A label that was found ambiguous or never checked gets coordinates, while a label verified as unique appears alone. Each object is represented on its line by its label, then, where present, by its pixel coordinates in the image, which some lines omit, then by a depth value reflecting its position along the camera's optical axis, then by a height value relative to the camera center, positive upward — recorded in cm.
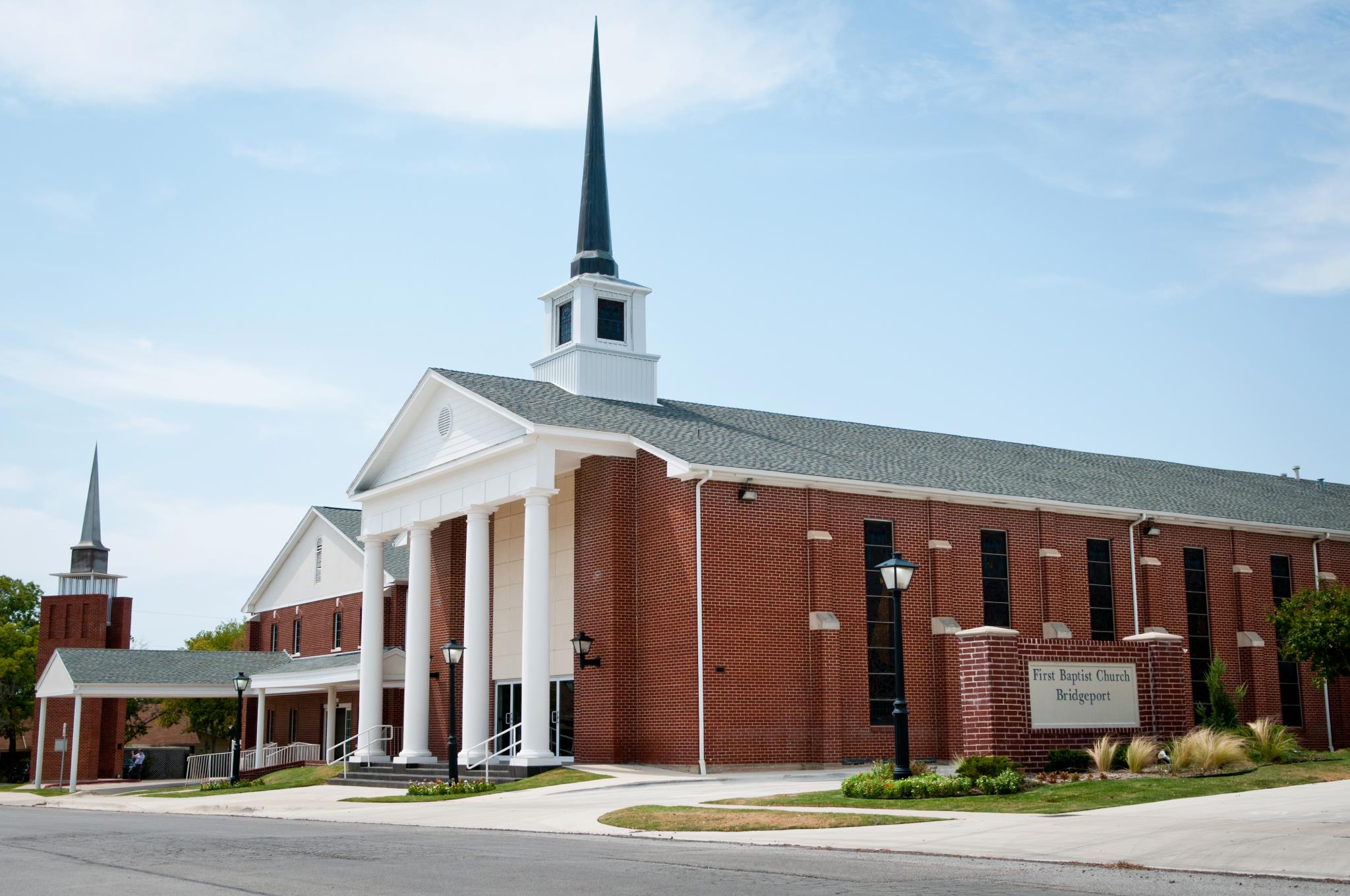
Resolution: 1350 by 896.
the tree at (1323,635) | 3306 +37
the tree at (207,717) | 6612 -262
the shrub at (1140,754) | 2181 -164
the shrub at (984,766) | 2039 -168
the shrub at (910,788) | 1973 -193
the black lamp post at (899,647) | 2023 +13
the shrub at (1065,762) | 2303 -183
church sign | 2362 -74
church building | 2944 +201
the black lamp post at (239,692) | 3744 -79
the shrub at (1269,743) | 2306 -158
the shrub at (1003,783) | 1952 -186
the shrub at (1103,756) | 2214 -167
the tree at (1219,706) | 3055 -122
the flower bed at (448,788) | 2795 -262
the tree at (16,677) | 6962 -53
